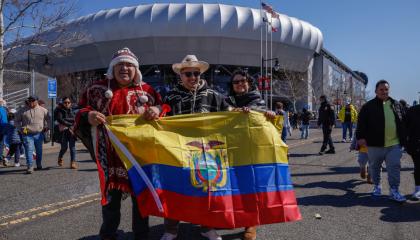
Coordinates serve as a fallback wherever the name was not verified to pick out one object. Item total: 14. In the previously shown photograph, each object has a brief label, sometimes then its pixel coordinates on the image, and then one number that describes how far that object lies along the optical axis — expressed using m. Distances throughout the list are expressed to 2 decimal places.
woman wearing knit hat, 3.52
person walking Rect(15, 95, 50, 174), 9.10
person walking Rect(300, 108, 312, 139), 20.18
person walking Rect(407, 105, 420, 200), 6.14
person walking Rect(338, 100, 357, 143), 17.38
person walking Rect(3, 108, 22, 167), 10.67
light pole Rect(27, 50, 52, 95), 18.27
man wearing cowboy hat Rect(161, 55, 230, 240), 3.92
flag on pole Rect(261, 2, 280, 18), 33.75
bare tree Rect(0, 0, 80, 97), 15.99
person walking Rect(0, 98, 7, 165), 10.45
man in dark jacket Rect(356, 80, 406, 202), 5.94
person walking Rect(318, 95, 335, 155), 12.49
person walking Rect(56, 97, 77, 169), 9.81
